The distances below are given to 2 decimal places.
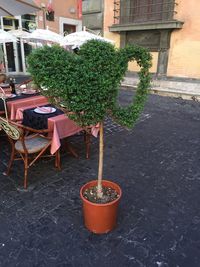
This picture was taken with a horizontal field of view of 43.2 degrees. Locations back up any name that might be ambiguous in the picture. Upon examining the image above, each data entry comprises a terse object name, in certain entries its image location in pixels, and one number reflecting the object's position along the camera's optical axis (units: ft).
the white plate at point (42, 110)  11.98
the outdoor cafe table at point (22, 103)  13.74
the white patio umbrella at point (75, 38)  22.09
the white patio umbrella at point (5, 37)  22.10
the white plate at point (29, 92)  15.94
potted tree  6.33
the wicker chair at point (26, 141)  9.72
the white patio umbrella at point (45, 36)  23.17
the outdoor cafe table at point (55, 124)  10.87
